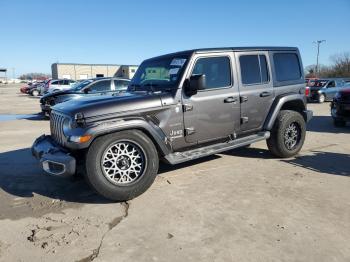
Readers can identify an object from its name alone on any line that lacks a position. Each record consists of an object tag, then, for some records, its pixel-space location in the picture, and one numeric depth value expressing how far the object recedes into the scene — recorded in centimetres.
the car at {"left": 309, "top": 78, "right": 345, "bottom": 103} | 2048
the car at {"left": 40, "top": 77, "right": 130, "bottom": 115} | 1285
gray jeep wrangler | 433
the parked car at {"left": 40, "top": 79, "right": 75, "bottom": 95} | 2754
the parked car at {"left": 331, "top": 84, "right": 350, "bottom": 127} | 995
